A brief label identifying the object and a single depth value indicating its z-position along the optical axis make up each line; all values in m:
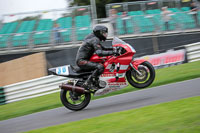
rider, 13.37
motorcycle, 13.60
